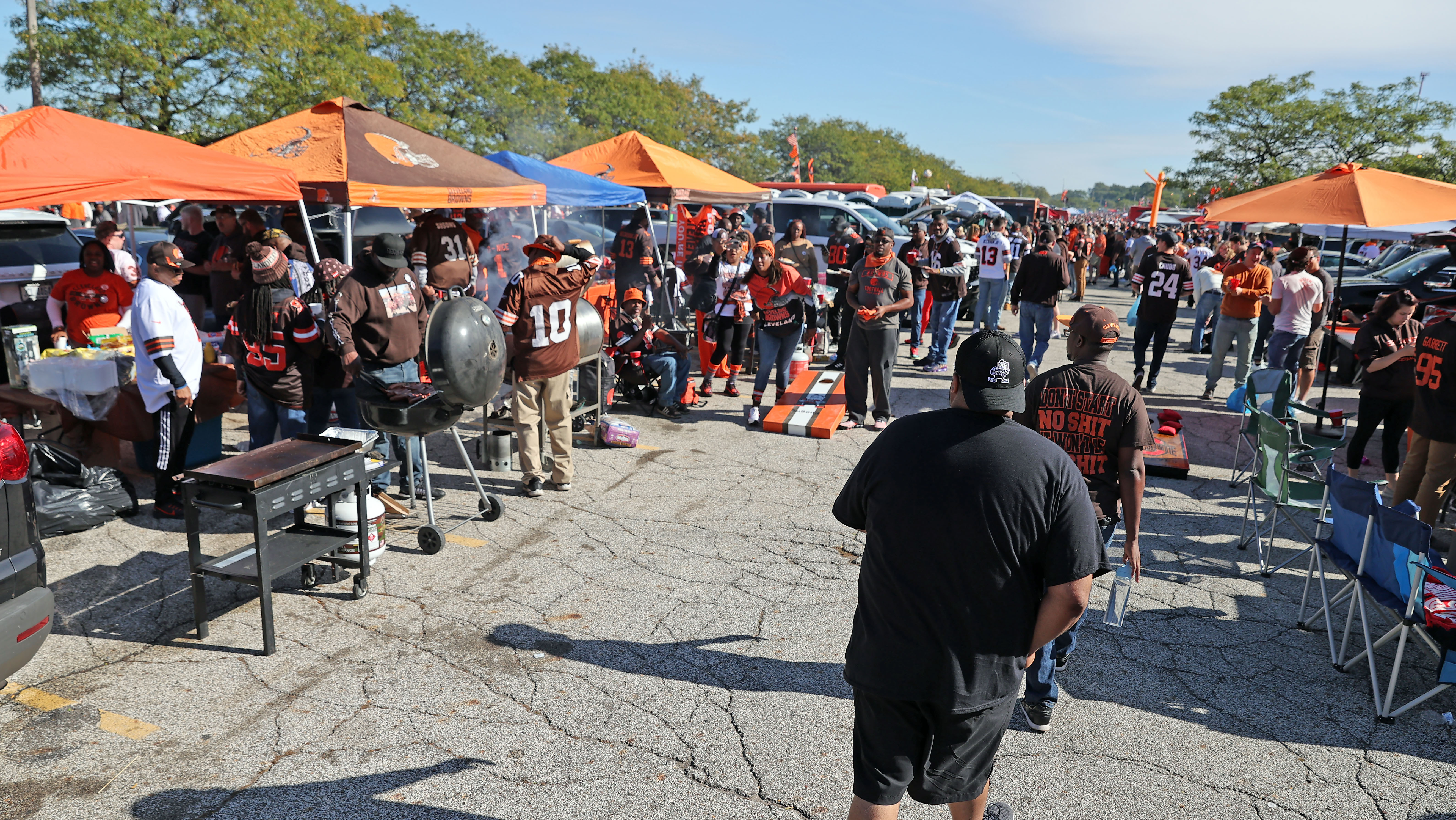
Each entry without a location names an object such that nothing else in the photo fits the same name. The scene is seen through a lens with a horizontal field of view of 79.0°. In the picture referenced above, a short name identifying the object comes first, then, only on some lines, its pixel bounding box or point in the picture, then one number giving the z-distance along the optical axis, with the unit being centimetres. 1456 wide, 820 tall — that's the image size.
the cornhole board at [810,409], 903
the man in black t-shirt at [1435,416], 571
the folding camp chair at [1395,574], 408
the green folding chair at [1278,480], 567
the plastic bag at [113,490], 622
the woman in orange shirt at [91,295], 778
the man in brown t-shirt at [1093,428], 380
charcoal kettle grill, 550
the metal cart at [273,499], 436
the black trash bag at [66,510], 588
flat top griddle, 432
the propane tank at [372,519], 551
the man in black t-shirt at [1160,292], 1039
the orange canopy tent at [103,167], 554
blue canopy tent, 1102
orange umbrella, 707
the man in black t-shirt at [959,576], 240
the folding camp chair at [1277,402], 696
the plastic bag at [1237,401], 1002
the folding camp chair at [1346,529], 451
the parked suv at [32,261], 980
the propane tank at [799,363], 1141
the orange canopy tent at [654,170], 1259
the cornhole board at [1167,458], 791
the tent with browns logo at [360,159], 775
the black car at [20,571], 352
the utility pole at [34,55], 1948
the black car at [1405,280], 1478
